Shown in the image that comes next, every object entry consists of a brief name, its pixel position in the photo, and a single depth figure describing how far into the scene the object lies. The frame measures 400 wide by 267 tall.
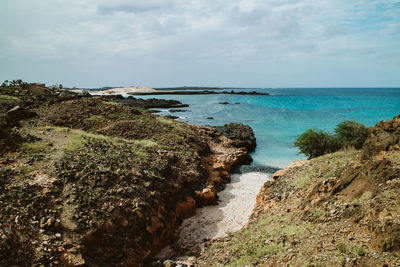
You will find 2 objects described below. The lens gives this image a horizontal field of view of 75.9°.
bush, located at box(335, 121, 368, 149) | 19.06
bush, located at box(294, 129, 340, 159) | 21.08
